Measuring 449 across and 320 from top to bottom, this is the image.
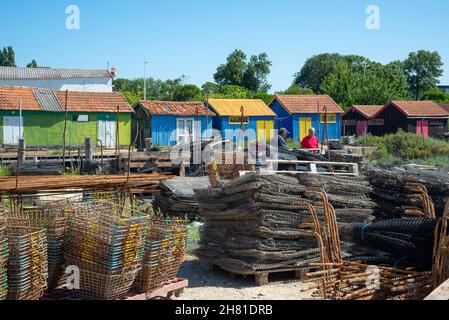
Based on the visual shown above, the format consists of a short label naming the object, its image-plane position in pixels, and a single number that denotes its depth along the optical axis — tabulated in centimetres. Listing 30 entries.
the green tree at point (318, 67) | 7562
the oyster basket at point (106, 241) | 554
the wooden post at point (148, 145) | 2158
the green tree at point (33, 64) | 7358
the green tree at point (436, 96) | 5881
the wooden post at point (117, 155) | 1732
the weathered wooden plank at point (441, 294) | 383
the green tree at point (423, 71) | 7112
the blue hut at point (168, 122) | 3378
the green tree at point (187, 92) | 4469
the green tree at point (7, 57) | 6925
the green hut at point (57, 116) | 3000
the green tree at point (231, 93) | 4663
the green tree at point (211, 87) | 5449
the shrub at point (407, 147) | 2806
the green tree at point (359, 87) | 5138
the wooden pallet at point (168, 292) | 586
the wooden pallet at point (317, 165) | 877
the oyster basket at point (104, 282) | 557
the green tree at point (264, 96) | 4703
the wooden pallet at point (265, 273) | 763
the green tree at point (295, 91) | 5872
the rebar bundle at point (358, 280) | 533
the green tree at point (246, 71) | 5731
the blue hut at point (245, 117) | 3581
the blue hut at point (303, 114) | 3859
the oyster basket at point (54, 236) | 596
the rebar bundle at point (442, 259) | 511
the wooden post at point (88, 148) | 2036
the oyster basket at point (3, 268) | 496
